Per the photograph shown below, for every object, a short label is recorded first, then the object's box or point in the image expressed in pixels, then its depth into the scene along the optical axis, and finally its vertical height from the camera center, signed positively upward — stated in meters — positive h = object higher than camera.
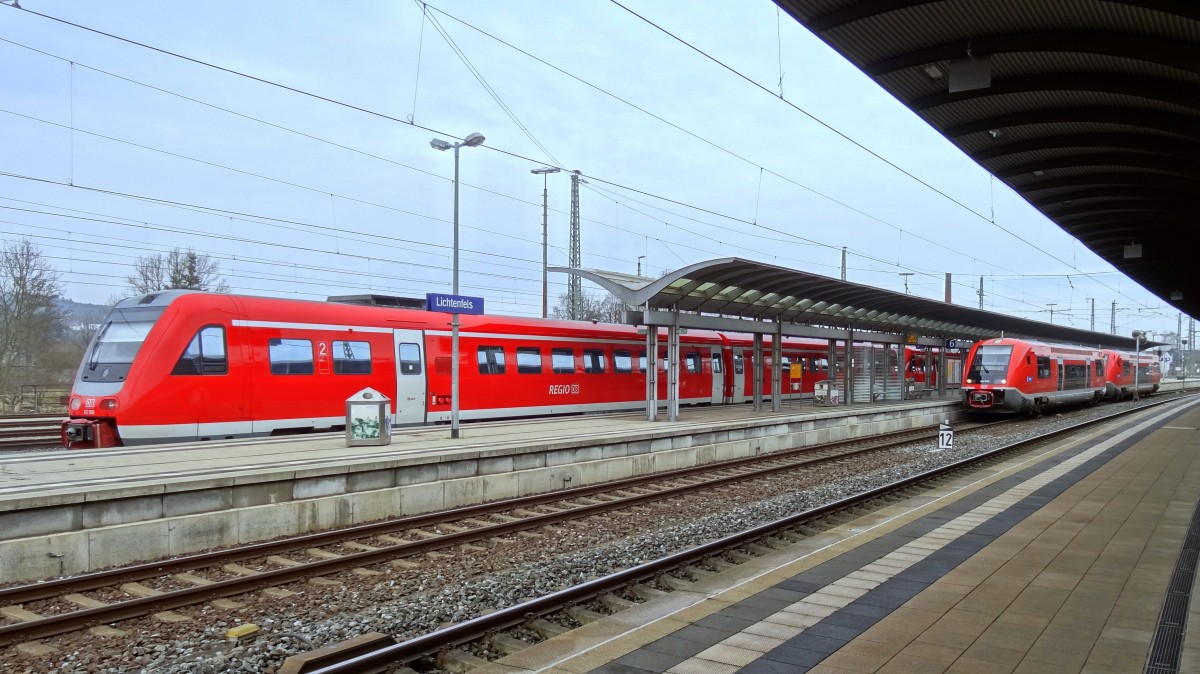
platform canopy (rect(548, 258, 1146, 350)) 18.98 +1.58
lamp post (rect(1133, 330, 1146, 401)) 41.12 -0.36
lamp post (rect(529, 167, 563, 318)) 28.16 +4.84
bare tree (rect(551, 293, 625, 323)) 64.38 +3.94
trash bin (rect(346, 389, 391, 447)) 13.88 -1.21
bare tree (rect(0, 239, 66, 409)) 29.56 +1.31
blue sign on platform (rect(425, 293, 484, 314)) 15.08 +0.96
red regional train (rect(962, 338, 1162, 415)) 27.95 -0.79
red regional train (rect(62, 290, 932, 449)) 13.33 -0.32
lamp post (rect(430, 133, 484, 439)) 15.53 +0.54
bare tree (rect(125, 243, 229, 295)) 37.03 +3.82
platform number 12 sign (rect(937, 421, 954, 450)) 18.55 -1.93
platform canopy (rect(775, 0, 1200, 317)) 7.03 +2.92
